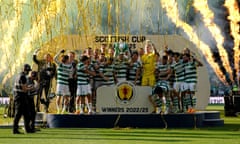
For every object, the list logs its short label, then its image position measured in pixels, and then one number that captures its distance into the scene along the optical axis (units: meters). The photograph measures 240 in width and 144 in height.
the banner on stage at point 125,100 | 19.83
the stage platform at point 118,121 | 19.30
